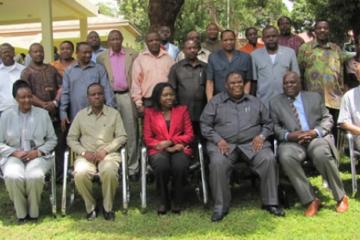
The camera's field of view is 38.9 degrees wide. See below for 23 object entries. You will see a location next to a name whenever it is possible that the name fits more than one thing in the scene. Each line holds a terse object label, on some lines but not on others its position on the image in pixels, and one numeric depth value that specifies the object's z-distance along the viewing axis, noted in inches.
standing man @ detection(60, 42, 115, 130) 247.8
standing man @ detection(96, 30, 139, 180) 259.6
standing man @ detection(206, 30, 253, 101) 243.9
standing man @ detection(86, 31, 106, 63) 286.7
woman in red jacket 218.8
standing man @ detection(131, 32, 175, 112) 250.8
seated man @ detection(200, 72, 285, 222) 215.3
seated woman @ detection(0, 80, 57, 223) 215.2
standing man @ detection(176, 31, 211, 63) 257.2
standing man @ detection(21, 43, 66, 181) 253.9
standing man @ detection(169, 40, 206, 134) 243.9
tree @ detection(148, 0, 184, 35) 337.7
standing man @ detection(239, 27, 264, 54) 291.4
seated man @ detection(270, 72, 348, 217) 216.2
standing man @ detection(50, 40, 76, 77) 269.4
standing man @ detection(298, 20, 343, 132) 256.2
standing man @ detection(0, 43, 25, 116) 260.5
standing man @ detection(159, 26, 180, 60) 277.4
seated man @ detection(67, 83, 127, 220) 216.1
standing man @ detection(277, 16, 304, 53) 292.7
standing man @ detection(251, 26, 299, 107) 247.0
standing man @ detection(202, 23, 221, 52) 278.1
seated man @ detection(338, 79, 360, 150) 235.3
